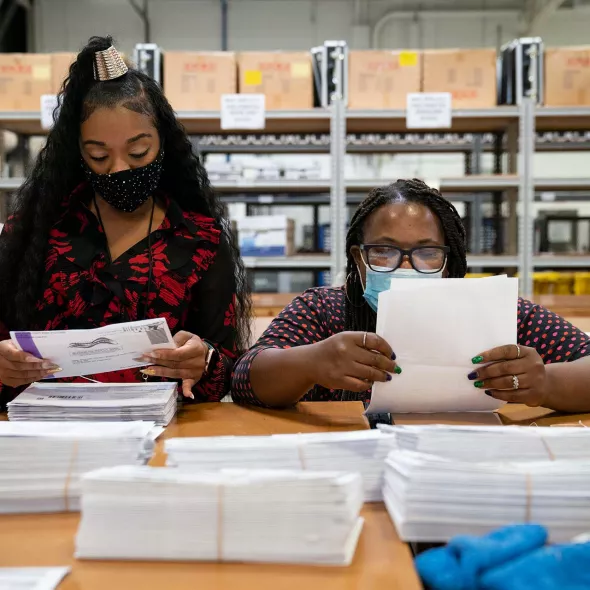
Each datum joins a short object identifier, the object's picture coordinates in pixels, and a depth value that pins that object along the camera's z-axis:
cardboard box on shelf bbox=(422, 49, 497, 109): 3.77
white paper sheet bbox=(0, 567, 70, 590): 0.60
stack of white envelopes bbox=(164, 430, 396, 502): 0.80
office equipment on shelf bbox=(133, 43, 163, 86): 3.83
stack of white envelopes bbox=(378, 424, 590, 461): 0.83
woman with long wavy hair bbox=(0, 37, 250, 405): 1.44
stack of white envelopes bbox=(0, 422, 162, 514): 0.80
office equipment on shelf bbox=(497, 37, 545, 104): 3.76
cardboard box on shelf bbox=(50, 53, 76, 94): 3.80
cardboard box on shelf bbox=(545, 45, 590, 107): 3.80
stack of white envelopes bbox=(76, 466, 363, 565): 0.66
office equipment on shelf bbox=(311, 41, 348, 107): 3.78
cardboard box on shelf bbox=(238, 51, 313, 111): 3.81
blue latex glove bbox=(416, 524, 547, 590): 0.60
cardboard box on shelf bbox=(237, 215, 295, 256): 3.95
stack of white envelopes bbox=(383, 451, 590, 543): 0.71
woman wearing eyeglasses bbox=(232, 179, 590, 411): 1.13
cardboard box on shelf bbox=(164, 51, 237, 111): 3.80
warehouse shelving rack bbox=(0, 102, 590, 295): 3.79
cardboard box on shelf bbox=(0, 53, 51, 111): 3.86
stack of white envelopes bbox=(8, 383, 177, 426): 1.13
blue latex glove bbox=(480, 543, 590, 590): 0.57
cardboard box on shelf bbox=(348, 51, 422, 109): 3.79
